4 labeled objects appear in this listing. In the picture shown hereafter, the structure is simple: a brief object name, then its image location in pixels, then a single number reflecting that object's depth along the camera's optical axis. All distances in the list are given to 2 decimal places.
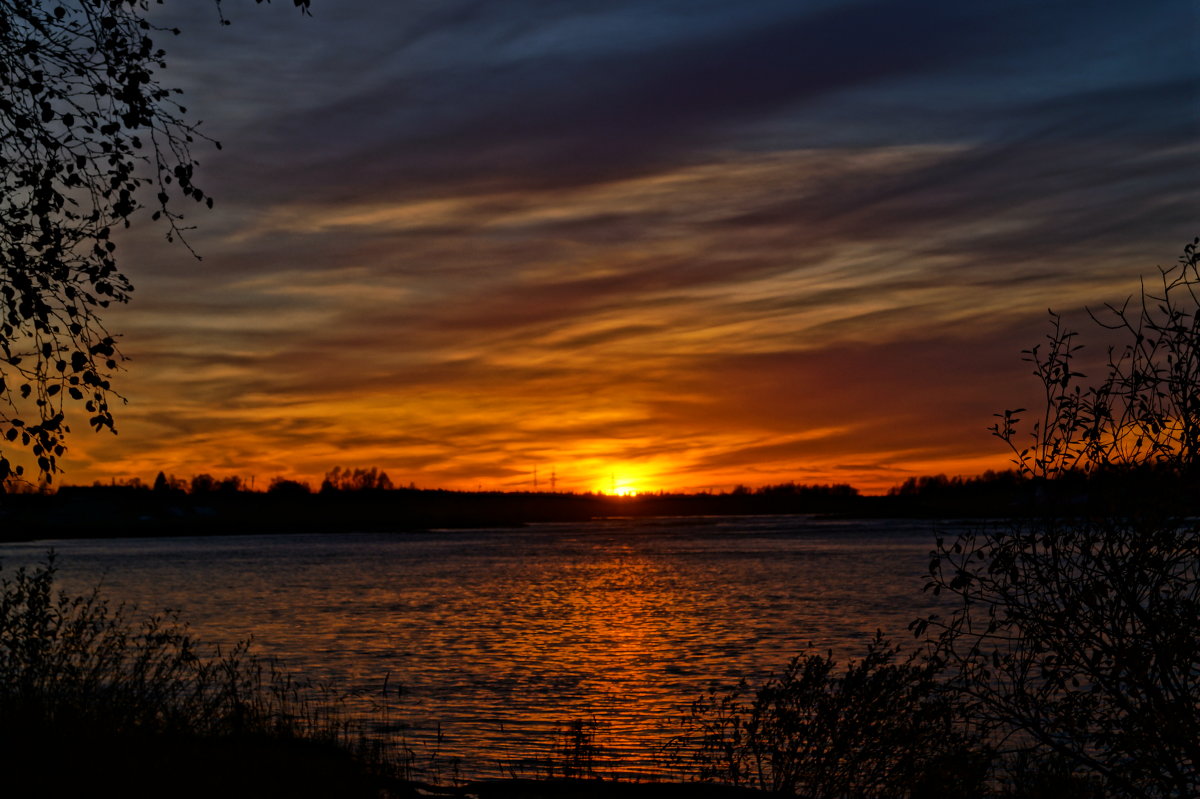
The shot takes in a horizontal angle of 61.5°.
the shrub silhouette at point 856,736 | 15.20
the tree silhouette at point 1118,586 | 11.55
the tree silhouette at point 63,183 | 9.60
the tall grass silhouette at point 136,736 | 13.29
